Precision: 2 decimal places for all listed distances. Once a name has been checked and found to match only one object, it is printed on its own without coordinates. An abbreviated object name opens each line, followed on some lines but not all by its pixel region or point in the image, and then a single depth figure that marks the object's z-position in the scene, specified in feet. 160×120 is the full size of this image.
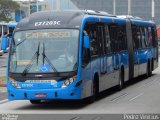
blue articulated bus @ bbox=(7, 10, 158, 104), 55.26
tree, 358.84
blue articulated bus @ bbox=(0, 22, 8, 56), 218.03
